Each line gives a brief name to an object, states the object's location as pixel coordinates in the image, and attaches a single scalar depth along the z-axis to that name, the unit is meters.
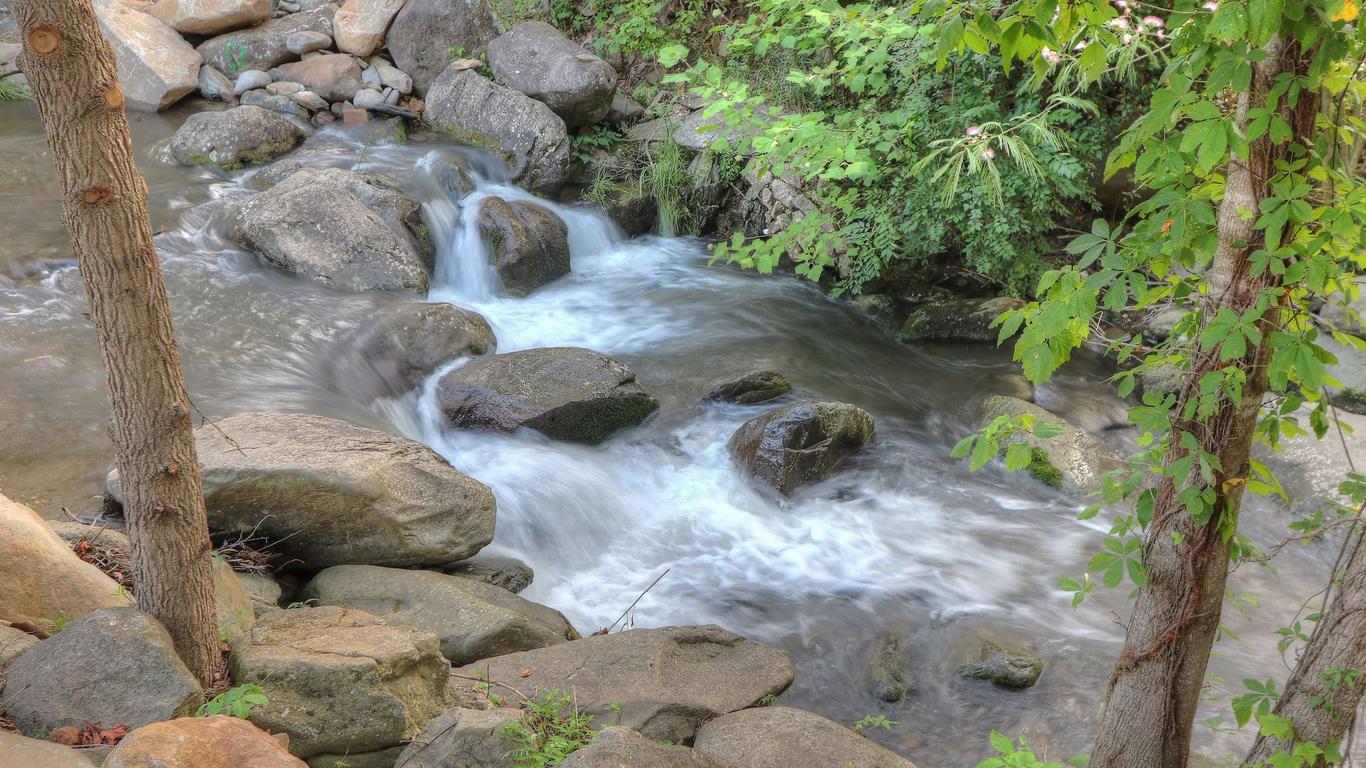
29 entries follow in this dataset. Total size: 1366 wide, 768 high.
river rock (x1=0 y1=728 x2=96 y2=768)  2.33
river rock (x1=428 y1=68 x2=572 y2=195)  10.02
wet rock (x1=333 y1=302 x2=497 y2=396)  6.70
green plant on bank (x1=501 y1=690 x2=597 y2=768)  2.80
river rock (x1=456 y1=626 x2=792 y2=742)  3.63
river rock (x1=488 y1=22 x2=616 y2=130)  10.27
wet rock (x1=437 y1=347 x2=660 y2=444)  6.49
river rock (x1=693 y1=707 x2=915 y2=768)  3.41
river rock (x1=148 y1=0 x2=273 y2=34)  11.37
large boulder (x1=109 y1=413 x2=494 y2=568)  4.20
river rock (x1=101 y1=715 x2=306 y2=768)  2.25
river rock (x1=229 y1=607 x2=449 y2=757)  2.93
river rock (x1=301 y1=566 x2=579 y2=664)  4.11
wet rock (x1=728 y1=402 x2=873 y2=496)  6.34
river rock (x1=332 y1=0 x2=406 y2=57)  11.48
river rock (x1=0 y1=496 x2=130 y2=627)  3.13
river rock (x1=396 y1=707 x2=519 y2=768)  2.74
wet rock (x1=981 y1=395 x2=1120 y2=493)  6.46
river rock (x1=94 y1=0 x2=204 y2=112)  10.63
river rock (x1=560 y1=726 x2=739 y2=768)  2.40
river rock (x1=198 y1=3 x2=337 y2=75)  11.41
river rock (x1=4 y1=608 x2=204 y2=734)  2.59
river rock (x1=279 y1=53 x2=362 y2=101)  11.11
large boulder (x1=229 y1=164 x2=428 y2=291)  7.64
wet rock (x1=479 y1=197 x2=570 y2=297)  8.82
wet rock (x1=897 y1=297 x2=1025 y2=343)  8.41
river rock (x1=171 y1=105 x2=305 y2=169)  9.47
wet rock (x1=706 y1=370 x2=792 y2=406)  7.26
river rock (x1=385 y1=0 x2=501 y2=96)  11.27
